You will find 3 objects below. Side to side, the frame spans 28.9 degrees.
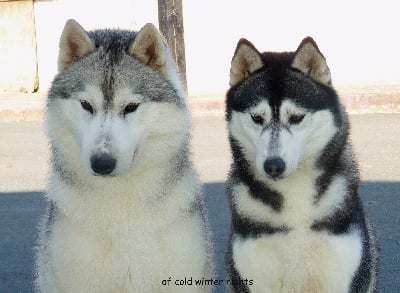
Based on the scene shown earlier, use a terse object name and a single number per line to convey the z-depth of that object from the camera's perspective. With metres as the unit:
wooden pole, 13.21
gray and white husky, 3.78
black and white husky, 3.88
